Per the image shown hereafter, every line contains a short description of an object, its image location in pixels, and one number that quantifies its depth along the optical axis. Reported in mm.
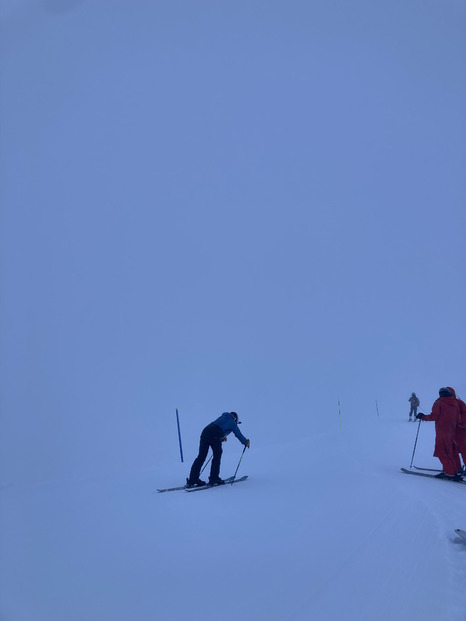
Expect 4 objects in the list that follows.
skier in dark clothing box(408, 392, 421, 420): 23900
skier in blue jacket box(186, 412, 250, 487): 8367
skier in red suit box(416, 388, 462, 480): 8945
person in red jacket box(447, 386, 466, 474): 8992
